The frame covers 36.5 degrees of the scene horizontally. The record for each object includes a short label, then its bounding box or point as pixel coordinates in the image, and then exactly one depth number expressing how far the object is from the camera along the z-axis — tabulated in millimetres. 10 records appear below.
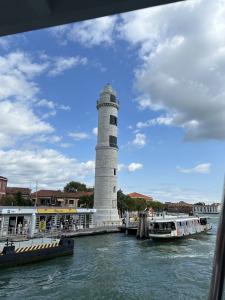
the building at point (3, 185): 61397
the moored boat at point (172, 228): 35062
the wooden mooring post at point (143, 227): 38438
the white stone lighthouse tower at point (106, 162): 50812
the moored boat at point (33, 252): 19250
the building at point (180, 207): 162625
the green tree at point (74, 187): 101750
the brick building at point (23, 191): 80900
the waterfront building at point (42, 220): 31000
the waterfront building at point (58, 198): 81750
